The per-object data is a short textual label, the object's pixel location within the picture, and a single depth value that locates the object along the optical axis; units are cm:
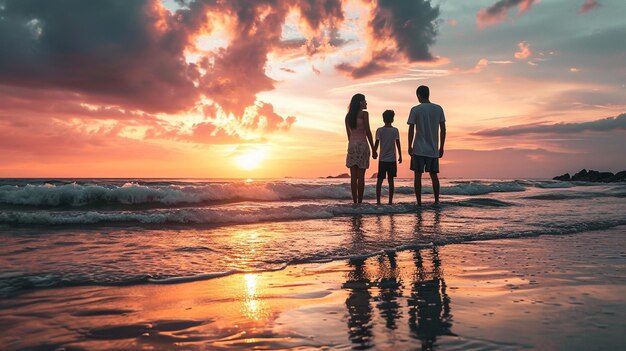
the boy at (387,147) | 1000
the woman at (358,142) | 938
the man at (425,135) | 915
